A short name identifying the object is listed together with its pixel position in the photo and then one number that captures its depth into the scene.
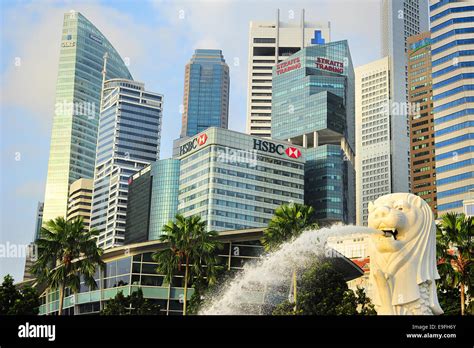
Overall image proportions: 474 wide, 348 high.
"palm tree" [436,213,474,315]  48.33
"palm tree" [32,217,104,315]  56.06
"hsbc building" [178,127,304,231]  159.38
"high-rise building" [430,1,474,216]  148.00
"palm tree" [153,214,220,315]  59.81
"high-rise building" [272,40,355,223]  192.38
